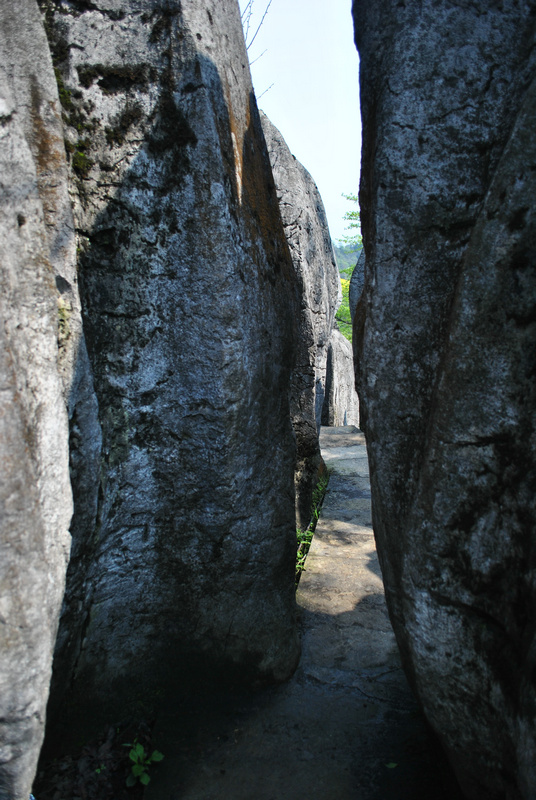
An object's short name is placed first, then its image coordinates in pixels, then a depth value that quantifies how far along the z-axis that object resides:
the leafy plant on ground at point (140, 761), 1.78
